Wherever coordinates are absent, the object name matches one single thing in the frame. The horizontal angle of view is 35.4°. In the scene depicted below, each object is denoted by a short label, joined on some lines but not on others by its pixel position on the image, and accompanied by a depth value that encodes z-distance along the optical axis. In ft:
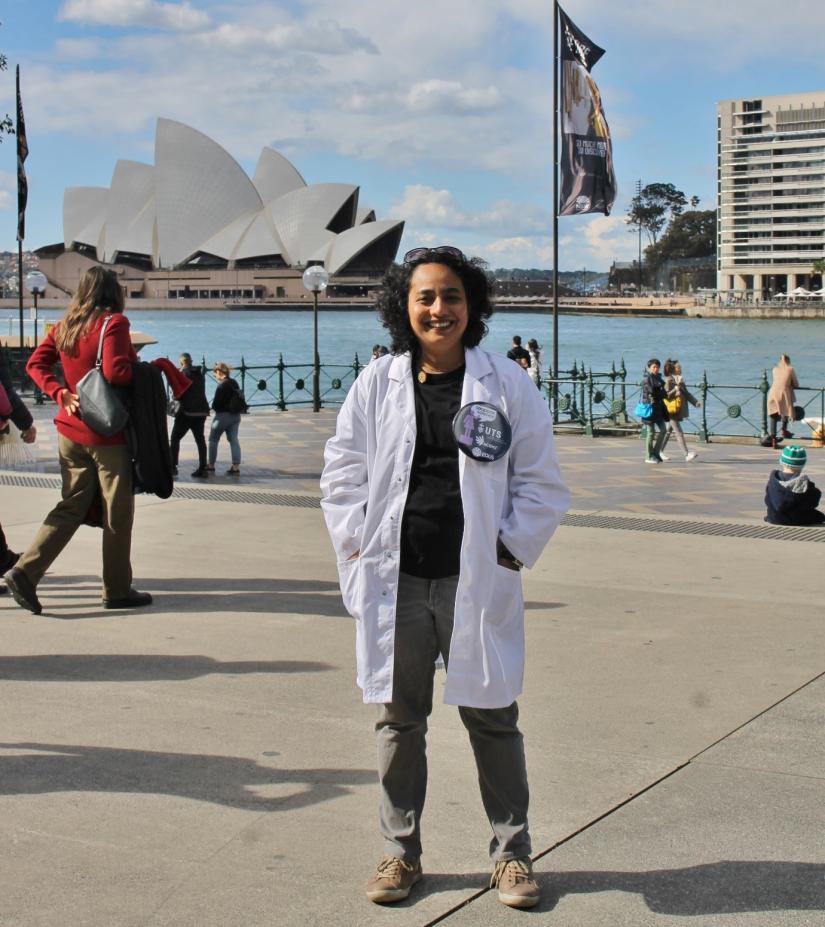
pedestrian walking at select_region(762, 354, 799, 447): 59.16
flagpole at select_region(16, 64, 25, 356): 90.03
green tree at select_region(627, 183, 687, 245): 605.73
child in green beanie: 29.81
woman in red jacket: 19.97
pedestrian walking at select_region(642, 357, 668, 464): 47.21
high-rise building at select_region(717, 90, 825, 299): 508.53
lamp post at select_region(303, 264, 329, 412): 78.84
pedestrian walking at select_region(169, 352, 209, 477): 42.96
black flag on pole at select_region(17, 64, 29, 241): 81.87
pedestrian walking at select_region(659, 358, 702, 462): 48.67
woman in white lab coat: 10.00
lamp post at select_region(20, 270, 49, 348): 87.71
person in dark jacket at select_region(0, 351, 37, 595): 21.62
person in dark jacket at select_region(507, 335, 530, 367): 68.61
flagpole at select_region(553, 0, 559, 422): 67.46
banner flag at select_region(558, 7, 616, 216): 65.00
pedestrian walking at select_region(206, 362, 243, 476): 43.11
